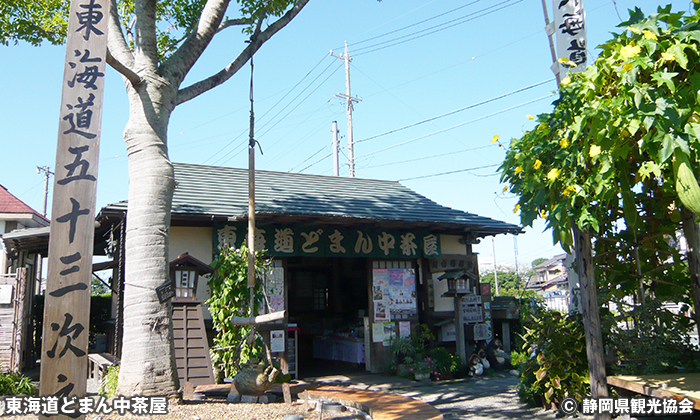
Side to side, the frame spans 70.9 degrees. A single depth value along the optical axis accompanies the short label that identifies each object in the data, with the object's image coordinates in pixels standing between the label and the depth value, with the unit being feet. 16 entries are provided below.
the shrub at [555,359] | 23.95
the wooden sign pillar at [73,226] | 11.83
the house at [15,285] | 31.50
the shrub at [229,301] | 30.07
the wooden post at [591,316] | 20.12
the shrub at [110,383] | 24.16
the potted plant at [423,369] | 36.11
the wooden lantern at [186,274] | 30.27
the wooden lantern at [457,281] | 38.88
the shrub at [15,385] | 26.22
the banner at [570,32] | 22.85
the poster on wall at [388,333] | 38.73
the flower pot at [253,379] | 23.00
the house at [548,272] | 125.70
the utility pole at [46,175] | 111.45
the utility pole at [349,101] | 79.30
